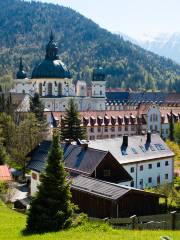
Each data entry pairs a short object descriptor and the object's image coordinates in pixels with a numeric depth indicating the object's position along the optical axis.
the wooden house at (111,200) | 32.25
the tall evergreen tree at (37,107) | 74.00
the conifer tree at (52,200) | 23.05
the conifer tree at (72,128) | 64.25
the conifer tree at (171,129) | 87.17
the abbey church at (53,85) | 111.44
